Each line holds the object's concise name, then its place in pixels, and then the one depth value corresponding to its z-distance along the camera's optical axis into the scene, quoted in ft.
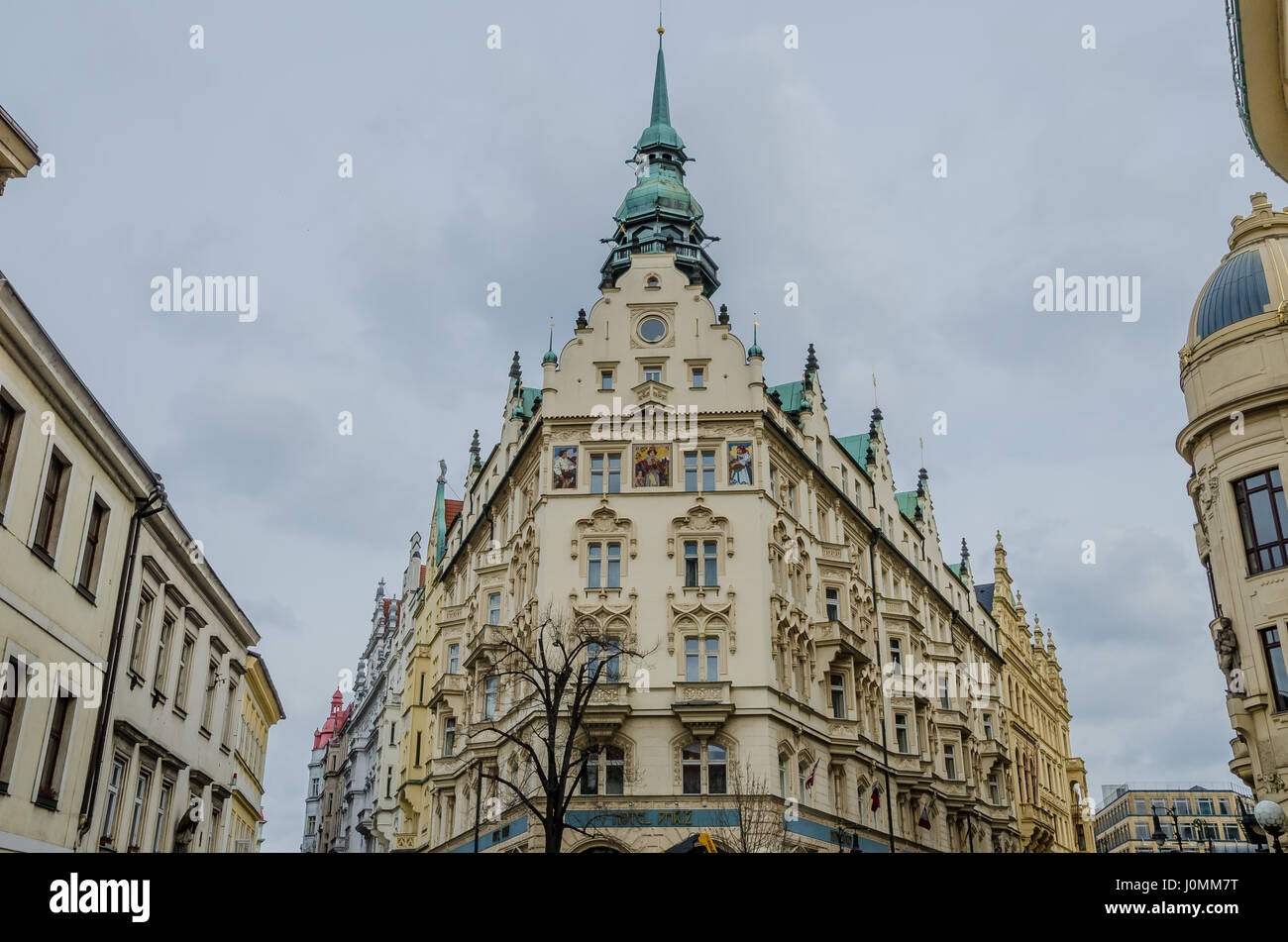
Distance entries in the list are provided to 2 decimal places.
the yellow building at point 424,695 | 193.36
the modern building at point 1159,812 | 485.15
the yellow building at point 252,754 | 142.72
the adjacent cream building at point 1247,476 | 120.47
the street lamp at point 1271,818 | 73.77
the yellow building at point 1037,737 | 257.96
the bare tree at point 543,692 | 138.51
